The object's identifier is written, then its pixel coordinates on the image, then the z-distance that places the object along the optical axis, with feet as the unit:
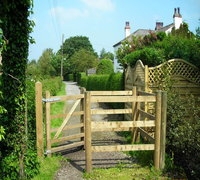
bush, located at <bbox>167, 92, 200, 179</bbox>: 17.98
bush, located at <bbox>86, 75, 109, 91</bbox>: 70.03
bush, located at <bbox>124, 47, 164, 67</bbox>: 30.30
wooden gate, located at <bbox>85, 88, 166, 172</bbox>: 18.71
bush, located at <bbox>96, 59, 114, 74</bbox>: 129.59
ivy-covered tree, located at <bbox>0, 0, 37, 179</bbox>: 15.90
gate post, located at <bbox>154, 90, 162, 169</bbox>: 19.24
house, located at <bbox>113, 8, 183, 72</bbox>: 120.88
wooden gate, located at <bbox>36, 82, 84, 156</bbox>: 20.61
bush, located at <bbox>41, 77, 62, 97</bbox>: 69.89
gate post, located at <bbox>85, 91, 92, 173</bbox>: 18.60
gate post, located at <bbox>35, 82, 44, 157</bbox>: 20.54
